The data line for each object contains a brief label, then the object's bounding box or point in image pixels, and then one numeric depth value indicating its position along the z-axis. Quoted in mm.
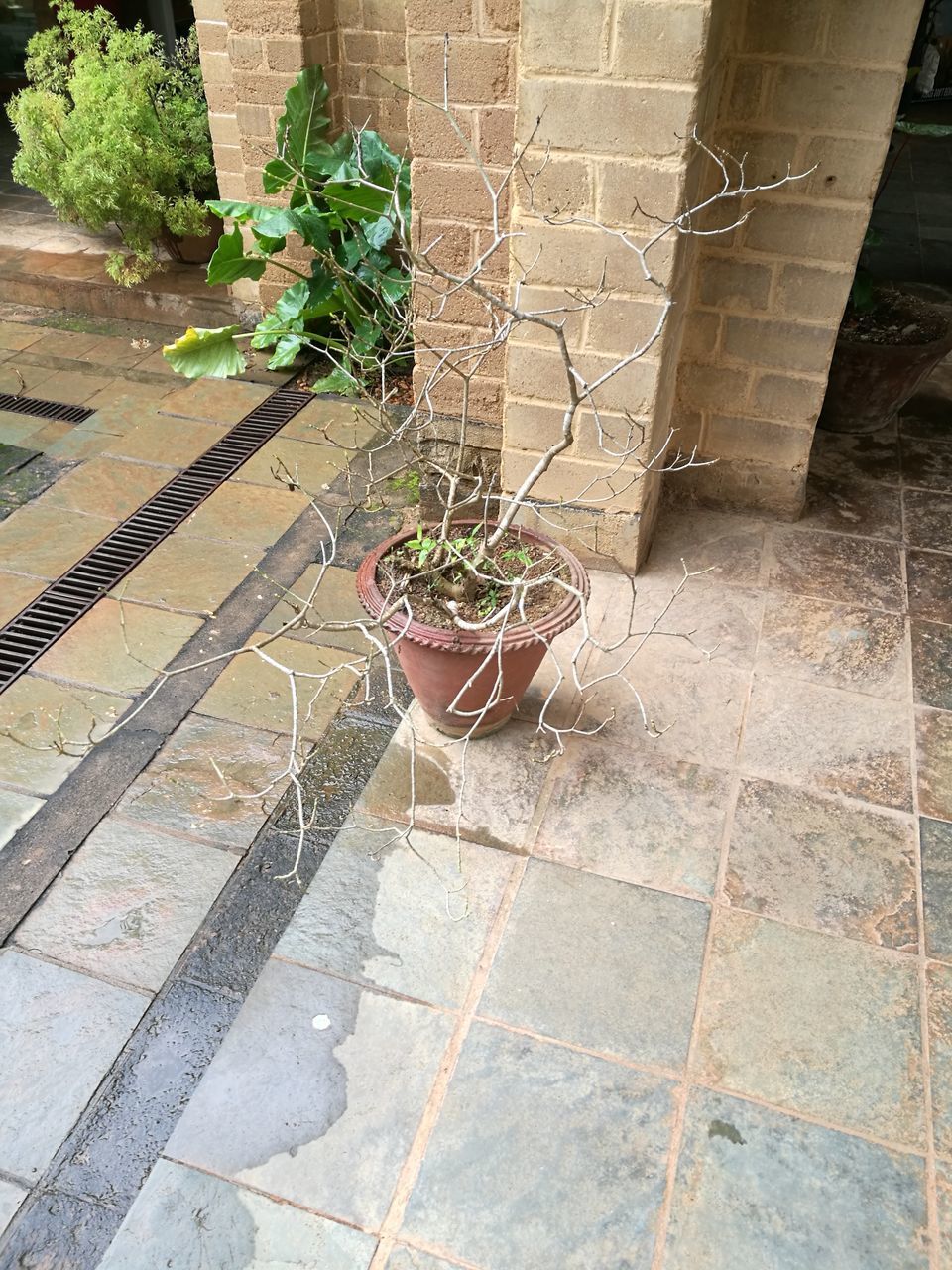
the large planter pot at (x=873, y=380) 3801
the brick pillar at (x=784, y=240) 2783
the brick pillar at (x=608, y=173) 2459
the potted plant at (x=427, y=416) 2393
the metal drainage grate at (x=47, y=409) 4445
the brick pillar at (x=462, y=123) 2980
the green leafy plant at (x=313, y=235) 3906
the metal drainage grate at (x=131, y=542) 3168
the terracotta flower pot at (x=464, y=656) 2352
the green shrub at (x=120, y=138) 4730
